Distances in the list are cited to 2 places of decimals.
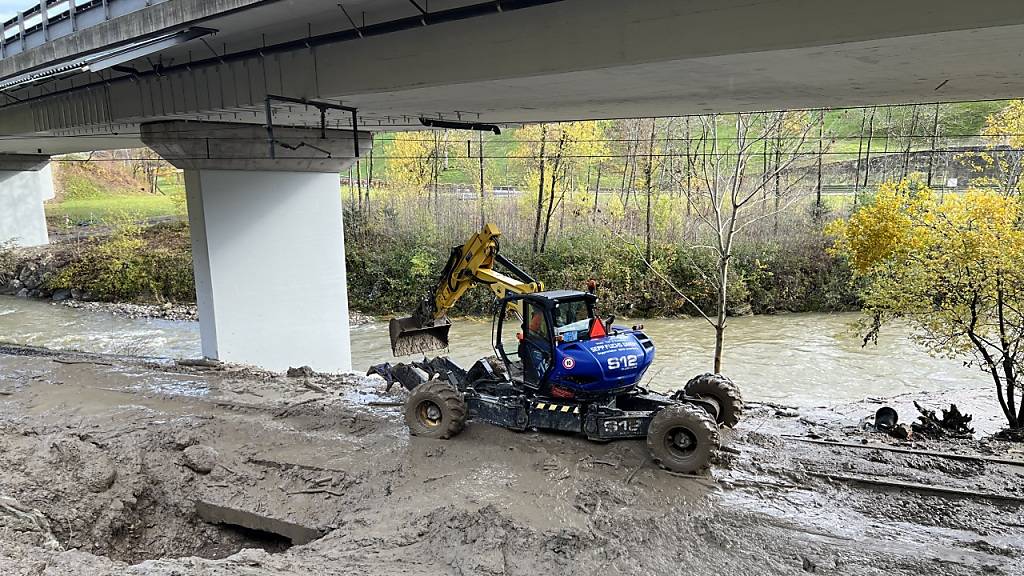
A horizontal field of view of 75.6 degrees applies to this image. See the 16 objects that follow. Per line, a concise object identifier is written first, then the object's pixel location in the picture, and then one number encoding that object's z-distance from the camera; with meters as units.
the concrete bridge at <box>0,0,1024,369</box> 6.73
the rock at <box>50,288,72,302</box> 30.27
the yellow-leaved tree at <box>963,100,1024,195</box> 18.88
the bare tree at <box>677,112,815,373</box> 14.89
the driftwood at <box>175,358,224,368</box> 14.44
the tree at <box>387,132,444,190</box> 34.00
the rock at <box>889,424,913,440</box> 9.72
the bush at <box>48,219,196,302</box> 30.16
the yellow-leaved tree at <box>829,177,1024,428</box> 10.14
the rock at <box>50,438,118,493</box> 8.33
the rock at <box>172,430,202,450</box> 9.33
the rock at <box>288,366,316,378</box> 13.45
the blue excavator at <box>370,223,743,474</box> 8.09
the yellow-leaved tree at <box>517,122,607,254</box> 28.86
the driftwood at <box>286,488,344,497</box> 8.11
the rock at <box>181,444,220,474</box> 8.73
